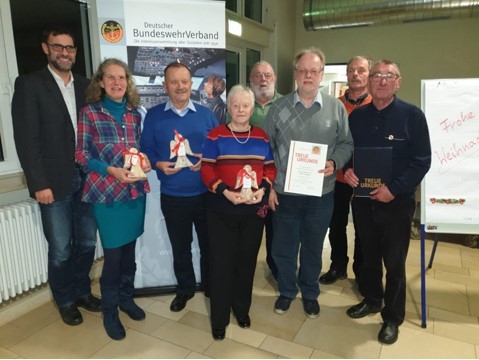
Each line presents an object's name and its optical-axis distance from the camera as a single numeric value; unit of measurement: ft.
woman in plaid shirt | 6.54
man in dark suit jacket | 6.76
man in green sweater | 8.82
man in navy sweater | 6.41
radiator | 7.52
